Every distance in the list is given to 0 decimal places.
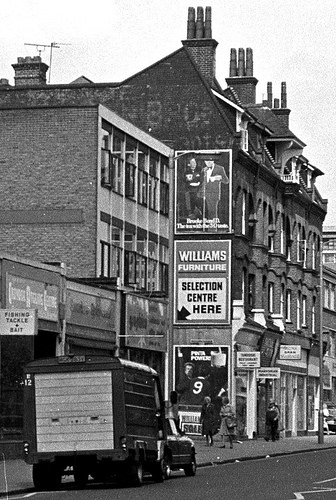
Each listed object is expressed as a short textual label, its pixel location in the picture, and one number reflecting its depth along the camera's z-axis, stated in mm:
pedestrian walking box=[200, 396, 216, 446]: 48875
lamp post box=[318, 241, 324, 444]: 56406
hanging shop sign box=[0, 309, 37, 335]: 31625
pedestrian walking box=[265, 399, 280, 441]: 59469
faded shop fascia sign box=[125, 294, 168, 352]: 48147
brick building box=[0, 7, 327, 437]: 58062
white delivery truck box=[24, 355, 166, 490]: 27312
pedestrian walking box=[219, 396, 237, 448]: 49312
